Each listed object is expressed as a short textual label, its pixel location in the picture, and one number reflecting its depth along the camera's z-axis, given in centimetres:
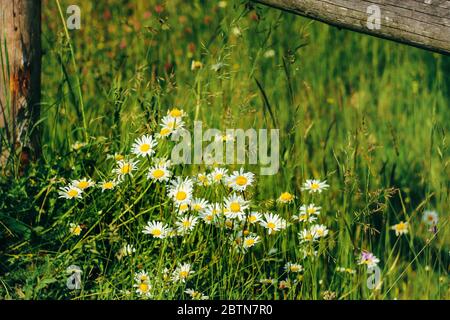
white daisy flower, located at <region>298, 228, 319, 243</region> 444
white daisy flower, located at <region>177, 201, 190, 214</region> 438
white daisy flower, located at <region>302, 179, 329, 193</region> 467
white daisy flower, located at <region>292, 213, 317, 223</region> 451
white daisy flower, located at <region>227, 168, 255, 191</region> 442
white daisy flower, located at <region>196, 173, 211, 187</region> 459
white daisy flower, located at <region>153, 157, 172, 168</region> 454
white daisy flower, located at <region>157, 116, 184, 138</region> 461
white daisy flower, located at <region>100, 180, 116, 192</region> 452
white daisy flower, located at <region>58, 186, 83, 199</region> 449
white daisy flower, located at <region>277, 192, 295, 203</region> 464
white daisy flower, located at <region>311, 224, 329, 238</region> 448
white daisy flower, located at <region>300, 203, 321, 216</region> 457
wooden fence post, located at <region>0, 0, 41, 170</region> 477
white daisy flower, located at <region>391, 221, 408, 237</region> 507
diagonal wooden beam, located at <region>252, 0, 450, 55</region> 411
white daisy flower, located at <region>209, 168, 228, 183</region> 456
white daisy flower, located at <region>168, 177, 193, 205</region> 442
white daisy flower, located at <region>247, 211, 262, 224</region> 445
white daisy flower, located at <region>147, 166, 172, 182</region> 449
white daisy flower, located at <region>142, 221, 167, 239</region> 438
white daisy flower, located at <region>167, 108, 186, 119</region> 466
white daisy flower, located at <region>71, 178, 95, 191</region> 455
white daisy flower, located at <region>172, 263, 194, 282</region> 425
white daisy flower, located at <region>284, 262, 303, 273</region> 449
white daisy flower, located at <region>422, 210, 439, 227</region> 529
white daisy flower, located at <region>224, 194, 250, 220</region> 435
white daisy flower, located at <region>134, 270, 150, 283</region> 428
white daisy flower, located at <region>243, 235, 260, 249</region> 436
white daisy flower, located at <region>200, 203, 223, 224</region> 438
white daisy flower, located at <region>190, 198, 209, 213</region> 445
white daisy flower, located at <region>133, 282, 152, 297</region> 423
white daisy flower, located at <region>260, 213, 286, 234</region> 447
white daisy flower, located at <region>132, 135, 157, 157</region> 453
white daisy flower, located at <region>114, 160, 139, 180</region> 450
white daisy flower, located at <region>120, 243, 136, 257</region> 438
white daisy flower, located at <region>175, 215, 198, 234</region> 437
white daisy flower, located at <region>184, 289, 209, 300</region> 426
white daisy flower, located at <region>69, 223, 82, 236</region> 439
